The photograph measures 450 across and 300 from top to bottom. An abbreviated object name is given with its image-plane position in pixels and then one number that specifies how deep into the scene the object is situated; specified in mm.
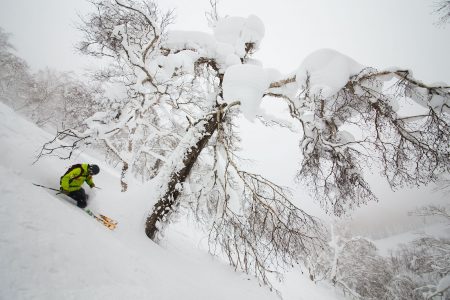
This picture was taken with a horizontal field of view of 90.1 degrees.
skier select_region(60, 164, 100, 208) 5129
